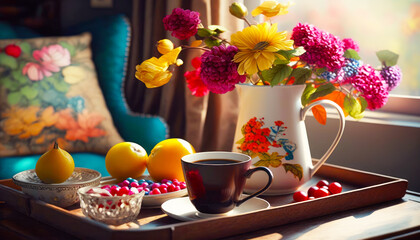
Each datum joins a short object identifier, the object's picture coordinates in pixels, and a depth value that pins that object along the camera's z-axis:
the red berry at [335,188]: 1.08
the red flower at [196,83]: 1.23
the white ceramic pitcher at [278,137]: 1.10
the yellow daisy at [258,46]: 1.03
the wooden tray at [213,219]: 0.79
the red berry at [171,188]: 1.05
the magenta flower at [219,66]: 1.05
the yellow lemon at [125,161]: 1.16
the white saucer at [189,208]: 0.92
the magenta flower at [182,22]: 1.10
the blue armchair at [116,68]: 1.97
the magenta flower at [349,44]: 1.25
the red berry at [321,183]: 1.13
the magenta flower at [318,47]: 1.09
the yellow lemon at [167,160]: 1.13
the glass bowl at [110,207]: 0.86
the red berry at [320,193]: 1.04
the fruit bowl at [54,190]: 0.98
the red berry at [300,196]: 1.04
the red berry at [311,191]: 1.05
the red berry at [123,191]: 0.96
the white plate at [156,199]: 1.00
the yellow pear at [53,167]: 1.00
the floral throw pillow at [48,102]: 1.82
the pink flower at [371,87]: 1.14
